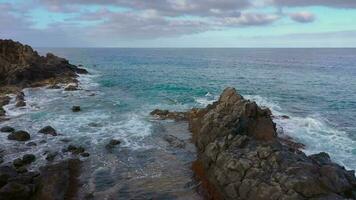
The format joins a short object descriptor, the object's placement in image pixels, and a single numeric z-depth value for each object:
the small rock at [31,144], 33.15
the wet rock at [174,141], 34.31
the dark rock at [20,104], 48.69
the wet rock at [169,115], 44.41
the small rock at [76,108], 47.44
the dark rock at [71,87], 62.69
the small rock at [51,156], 29.95
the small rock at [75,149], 31.83
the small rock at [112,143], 33.65
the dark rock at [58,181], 23.17
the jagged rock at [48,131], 36.66
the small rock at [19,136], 34.56
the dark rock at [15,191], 21.75
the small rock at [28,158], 28.92
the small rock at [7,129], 36.81
